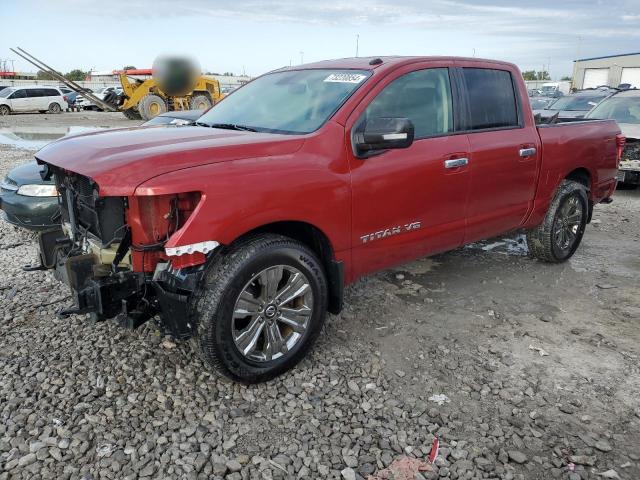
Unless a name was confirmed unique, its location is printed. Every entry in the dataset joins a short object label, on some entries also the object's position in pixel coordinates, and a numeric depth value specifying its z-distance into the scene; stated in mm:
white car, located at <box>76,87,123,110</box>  33656
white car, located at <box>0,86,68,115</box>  28297
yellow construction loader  22875
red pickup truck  2812
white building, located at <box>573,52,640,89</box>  40812
